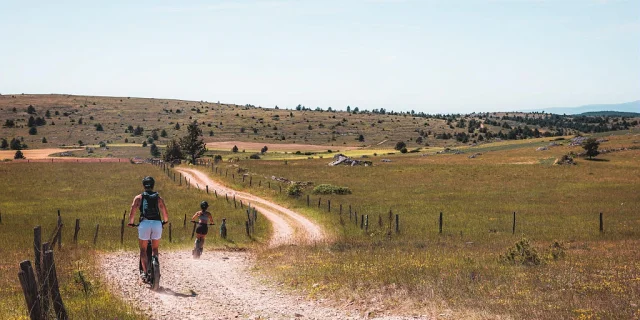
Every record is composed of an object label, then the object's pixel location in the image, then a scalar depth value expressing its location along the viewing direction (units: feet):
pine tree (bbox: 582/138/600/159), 289.74
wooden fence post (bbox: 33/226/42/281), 35.09
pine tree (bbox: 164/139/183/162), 374.63
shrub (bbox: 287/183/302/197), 167.32
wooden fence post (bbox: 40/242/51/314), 31.65
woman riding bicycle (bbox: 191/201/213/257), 66.95
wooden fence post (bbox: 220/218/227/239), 88.74
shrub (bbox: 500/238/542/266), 62.03
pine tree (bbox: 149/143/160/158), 445.66
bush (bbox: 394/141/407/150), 487.20
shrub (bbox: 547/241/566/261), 66.48
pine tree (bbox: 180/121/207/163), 354.95
